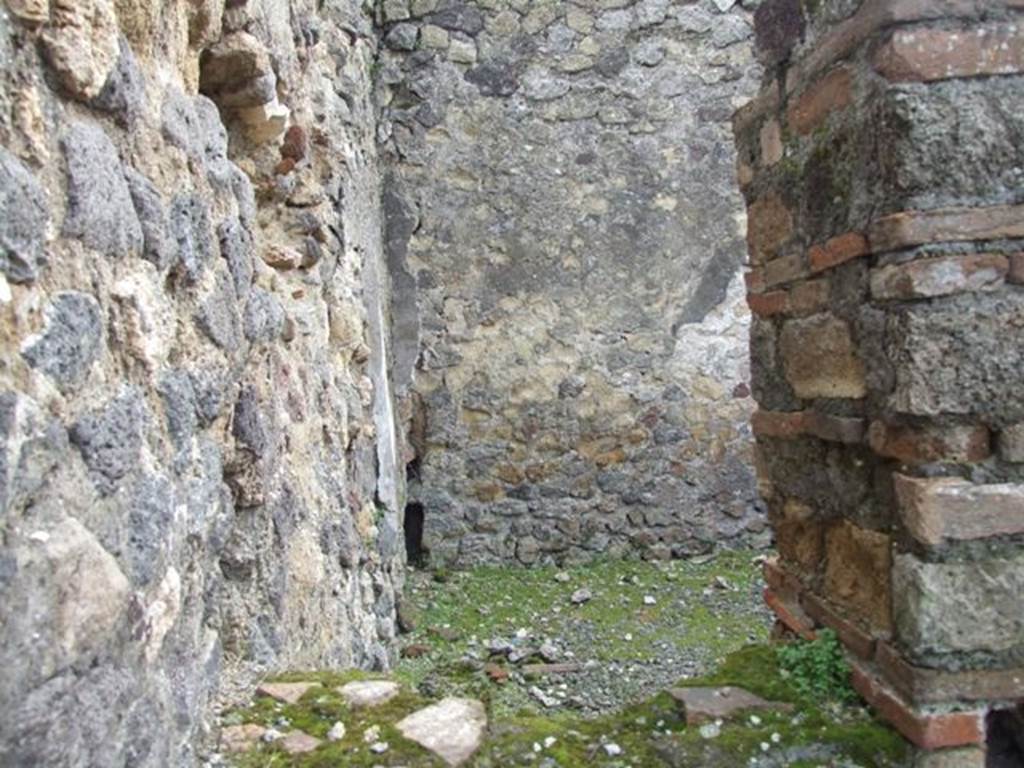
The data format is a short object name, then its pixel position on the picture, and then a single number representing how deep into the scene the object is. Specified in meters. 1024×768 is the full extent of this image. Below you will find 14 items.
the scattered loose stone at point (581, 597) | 4.94
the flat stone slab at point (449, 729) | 1.80
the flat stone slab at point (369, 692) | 1.98
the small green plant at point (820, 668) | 2.01
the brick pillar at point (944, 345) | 1.74
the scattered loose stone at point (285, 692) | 1.96
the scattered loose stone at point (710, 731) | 1.89
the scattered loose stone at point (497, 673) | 3.94
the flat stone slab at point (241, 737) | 1.73
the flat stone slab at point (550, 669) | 4.02
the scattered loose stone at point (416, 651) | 4.15
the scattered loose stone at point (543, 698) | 3.76
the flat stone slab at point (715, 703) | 1.96
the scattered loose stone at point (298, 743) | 1.75
